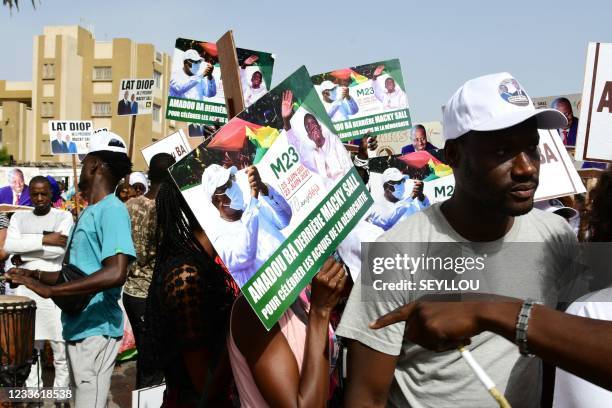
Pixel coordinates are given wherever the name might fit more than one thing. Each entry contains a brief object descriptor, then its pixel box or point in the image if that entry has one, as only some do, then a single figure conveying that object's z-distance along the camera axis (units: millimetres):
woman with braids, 2412
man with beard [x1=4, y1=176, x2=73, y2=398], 5898
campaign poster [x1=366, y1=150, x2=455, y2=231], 4492
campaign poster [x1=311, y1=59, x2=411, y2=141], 6609
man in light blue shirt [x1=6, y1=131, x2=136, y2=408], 3848
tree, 55819
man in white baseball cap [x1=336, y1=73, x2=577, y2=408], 1960
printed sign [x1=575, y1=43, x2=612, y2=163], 3953
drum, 4477
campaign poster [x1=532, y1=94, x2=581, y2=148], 6930
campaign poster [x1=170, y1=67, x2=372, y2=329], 1935
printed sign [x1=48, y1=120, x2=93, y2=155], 10852
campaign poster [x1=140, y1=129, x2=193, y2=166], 7582
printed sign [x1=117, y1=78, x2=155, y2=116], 9922
